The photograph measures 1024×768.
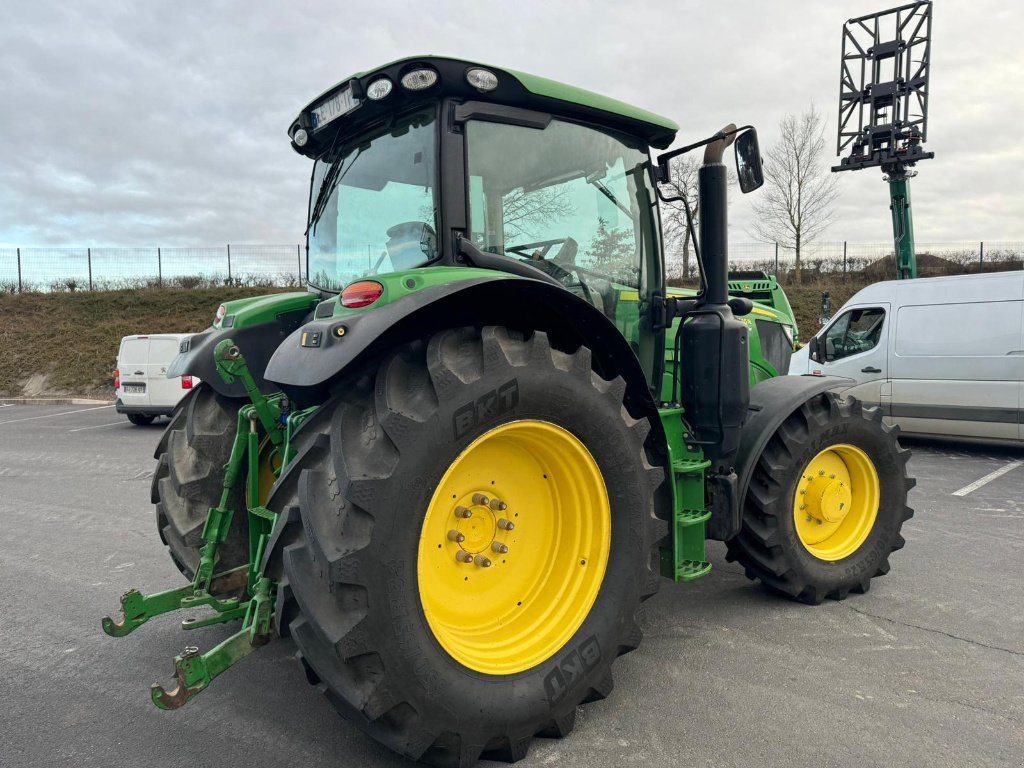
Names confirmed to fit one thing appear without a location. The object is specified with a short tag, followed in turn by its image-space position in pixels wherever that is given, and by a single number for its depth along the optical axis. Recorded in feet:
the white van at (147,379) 40.57
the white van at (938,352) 26.94
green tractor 7.22
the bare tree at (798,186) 76.18
